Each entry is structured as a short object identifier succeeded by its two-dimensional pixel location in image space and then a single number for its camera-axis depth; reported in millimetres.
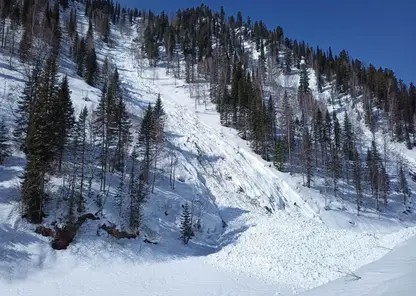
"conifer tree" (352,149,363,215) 54094
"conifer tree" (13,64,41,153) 32731
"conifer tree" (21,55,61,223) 24406
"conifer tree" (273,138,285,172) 54438
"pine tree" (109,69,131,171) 39719
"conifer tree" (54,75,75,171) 28066
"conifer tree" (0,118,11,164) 29688
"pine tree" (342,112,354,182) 68412
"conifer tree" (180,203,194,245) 30922
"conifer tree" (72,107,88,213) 27750
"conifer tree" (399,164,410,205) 58959
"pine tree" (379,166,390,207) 56375
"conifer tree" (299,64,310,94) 97581
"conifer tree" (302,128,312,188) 53031
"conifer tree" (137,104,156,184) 39200
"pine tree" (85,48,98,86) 67250
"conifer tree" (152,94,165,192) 43178
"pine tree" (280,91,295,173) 60047
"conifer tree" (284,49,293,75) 117500
